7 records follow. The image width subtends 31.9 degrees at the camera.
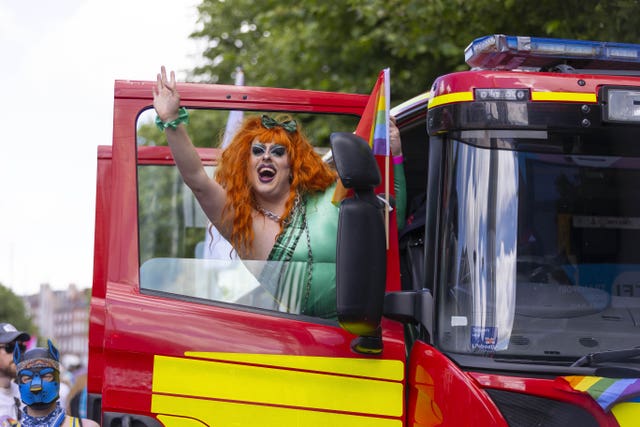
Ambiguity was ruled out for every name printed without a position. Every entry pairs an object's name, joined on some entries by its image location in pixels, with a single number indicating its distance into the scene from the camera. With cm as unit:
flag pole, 397
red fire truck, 363
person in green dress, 420
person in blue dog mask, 500
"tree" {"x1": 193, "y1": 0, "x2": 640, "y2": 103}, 803
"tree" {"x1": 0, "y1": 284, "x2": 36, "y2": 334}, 6888
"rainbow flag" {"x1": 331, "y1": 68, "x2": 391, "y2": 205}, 402
